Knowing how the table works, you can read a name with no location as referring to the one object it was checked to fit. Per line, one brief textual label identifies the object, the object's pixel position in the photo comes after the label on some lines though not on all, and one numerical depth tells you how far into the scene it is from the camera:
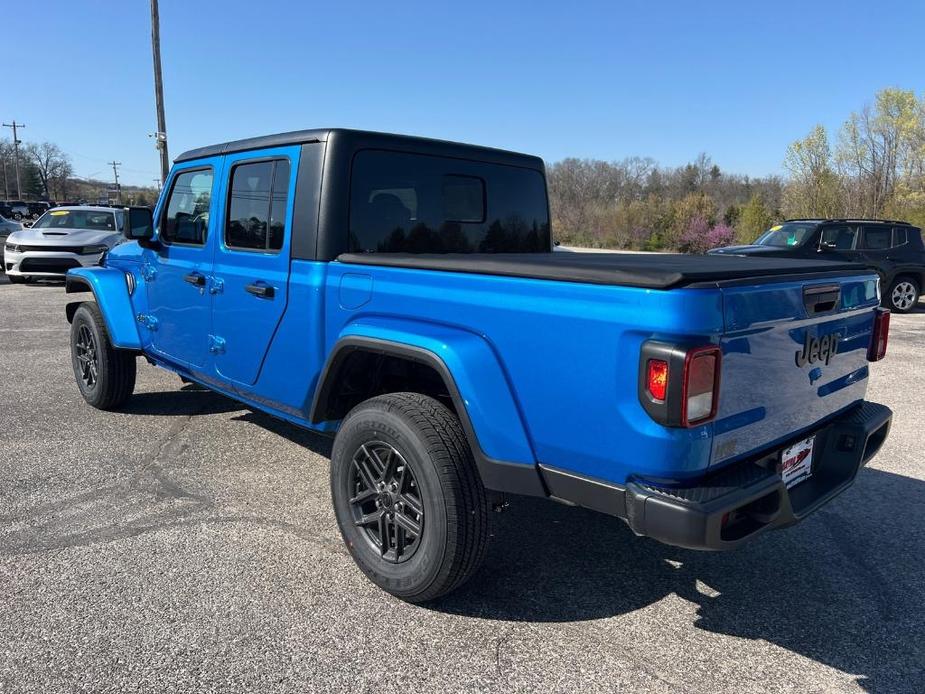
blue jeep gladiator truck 2.15
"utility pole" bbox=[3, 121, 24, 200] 87.89
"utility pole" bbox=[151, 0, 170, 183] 18.95
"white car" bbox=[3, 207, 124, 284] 13.18
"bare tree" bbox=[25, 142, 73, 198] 111.56
